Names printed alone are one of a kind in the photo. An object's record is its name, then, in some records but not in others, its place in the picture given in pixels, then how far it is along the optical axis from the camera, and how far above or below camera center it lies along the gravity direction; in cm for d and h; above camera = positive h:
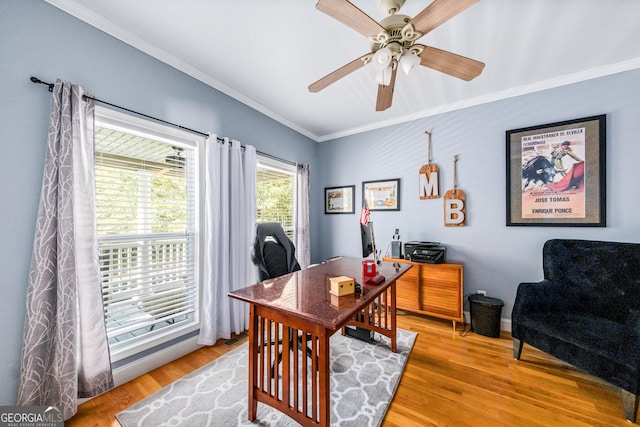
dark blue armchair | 156 -84
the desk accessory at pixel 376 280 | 164 -48
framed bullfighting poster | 230 +38
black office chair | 197 -36
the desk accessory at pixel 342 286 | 139 -44
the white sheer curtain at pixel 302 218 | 359 -9
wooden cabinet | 267 -92
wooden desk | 119 -59
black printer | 279 -48
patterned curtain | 144 -42
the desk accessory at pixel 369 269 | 182 -43
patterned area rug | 151 -131
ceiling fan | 115 +97
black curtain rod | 148 +81
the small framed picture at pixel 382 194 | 341 +26
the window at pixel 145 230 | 185 -14
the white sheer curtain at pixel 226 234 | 235 -22
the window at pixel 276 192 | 315 +29
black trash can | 252 -111
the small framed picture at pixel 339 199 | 383 +21
